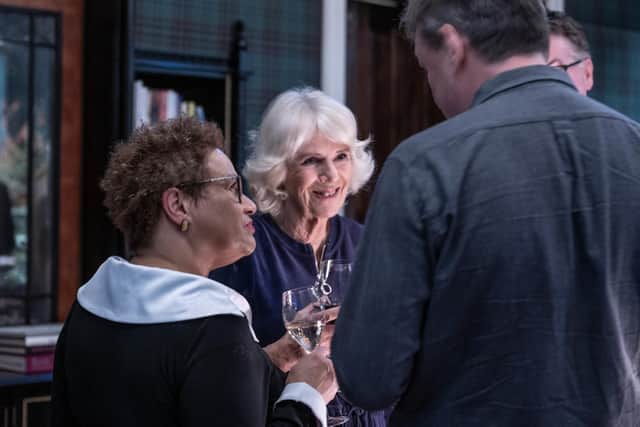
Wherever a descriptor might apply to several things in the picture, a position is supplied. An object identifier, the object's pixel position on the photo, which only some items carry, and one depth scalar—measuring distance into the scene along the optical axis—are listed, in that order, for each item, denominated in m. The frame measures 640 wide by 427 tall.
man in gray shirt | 1.19
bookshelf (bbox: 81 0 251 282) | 3.33
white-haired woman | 2.23
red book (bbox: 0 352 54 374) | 2.97
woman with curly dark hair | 1.38
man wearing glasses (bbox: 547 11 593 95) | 2.17
